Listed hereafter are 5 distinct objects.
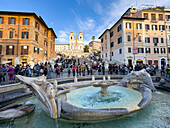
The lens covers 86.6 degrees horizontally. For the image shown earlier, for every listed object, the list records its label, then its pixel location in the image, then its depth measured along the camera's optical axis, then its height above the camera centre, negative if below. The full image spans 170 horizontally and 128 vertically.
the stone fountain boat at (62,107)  2.94 -1.42
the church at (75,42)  94.31 +26.36
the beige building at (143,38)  25.16 +8.44
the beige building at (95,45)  108.06 +27.47
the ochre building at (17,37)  22.77 +7.77
